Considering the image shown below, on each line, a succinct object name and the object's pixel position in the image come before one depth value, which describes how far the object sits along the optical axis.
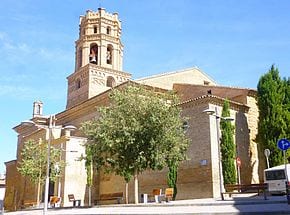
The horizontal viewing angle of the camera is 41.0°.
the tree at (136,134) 21.94
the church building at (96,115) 26.72
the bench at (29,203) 34.18
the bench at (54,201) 28.25
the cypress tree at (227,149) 25.72
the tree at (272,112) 27.00
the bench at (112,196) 29.15
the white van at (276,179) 21.20
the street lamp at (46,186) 18.23
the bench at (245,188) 21.47
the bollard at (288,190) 14.27
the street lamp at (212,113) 19.69
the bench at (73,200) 28.85
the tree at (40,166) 30.72
